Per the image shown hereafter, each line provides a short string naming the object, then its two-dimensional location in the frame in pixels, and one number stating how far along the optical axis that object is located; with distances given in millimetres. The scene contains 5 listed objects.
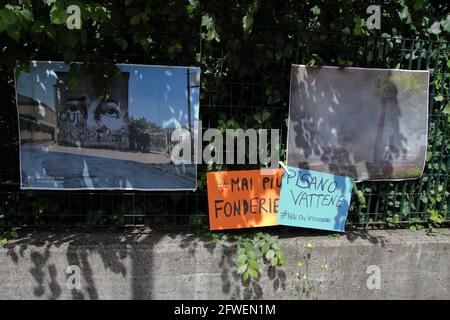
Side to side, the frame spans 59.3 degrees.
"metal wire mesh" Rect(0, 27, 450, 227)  3424
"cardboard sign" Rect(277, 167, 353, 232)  3605
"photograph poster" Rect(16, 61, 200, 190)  3289
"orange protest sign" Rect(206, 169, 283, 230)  3537
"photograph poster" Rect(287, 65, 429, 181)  3527
